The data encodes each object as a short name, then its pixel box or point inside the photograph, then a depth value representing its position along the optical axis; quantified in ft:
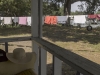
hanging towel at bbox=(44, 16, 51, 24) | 11.23
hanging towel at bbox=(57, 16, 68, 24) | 9.48
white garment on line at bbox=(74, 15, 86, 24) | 7.93
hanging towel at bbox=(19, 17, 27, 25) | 13.87
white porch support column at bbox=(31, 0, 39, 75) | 7.41
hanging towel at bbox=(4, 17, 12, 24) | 14.43
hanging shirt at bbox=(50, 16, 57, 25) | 12.03
